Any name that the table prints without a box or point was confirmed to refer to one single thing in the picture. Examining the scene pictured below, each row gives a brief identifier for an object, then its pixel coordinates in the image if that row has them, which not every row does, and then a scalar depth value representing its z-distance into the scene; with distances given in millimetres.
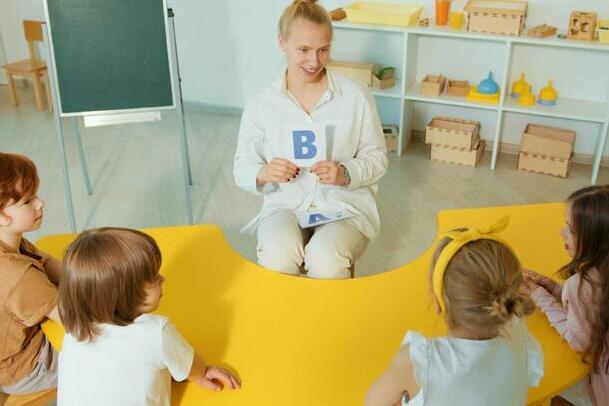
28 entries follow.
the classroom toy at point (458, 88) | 4039
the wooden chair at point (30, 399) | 1688
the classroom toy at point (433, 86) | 4023
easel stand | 2967
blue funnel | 3945
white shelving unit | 3658
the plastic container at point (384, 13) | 3882
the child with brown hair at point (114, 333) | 1372
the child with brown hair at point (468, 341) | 1249
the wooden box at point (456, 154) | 4070
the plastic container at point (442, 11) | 3859
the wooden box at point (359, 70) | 4098
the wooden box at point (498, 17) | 3666
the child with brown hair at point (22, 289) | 1594
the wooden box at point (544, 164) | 3875
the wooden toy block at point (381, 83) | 4090
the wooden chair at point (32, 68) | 4824
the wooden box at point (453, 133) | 4051
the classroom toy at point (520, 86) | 3954
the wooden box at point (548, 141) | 3844
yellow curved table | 1436
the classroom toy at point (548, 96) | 3867
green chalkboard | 2926
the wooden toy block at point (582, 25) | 3551
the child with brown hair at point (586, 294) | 1509
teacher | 2109
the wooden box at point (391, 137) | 4238
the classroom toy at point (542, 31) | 3641
